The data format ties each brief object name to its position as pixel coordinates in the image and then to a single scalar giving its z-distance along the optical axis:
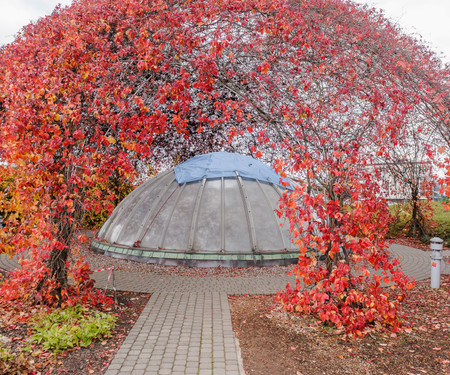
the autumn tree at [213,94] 5.96
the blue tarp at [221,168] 13.02
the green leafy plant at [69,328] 5.32
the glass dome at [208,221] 11.50
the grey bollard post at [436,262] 8.92
